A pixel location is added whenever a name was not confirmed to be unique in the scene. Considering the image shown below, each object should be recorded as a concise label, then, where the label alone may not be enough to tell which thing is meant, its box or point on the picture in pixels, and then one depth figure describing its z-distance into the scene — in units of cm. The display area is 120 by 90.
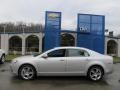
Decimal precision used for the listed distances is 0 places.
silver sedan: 394
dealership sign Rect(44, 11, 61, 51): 965
